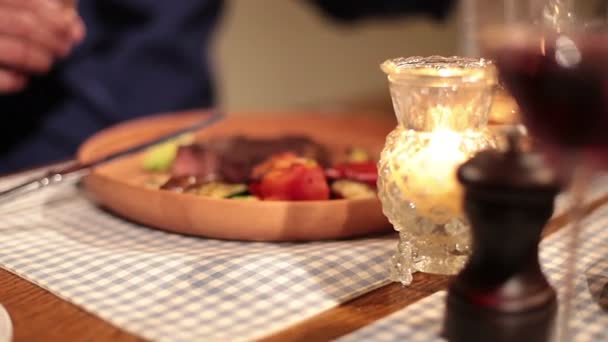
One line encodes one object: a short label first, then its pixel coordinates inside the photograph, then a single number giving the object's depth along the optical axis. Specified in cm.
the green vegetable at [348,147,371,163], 92
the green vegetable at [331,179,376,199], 81
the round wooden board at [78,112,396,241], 77
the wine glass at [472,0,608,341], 59
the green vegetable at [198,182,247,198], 82
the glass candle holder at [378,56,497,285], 70
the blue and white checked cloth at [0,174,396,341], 67
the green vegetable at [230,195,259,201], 79
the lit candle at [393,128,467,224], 70
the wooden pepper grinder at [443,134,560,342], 60
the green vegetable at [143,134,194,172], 92
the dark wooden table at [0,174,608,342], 66
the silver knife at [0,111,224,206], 84
